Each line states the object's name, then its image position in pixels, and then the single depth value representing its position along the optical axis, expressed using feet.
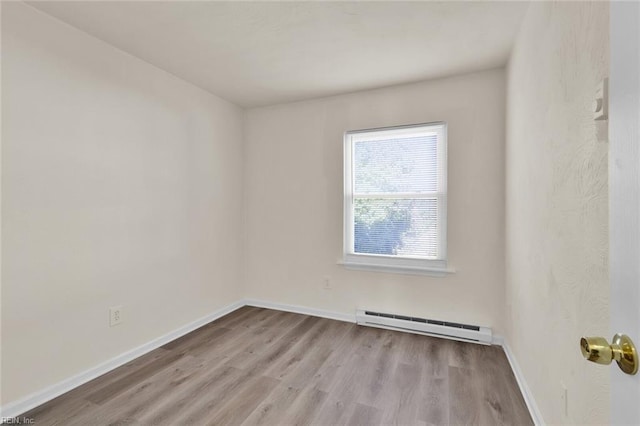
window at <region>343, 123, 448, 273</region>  9.54
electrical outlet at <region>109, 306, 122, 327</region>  7.48
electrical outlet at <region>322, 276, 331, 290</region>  10.90
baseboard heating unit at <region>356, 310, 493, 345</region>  8.77
